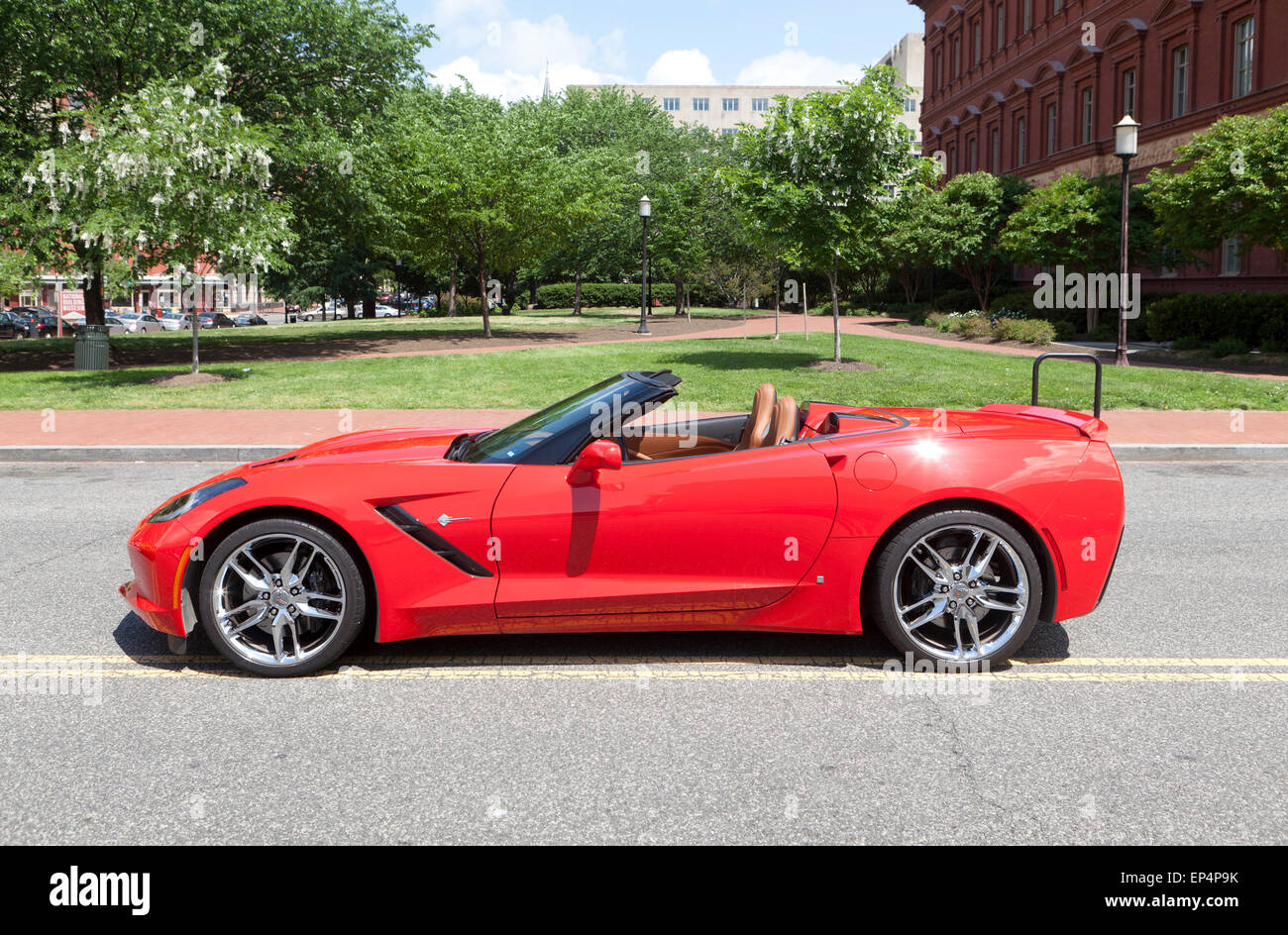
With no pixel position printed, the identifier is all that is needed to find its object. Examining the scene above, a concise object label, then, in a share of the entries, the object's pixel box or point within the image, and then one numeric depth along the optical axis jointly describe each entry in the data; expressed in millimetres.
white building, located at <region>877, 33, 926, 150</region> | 108188
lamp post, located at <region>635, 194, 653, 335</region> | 32594
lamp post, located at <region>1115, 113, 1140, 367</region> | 19250
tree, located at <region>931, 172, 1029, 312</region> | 40531
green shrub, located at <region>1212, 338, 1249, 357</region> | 23688
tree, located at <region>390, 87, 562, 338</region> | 32312
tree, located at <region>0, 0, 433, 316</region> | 24094
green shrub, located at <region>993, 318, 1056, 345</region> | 29812
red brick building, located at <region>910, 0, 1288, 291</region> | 34281
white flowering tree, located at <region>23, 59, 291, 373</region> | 17516
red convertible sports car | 4531
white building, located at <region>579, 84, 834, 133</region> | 129875
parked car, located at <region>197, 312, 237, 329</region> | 61962
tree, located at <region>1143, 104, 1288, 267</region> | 22547
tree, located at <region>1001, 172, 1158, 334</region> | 32188
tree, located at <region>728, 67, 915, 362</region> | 19391
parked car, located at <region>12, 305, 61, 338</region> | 53469
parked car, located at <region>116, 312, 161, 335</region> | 58719
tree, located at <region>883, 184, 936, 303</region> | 40688
